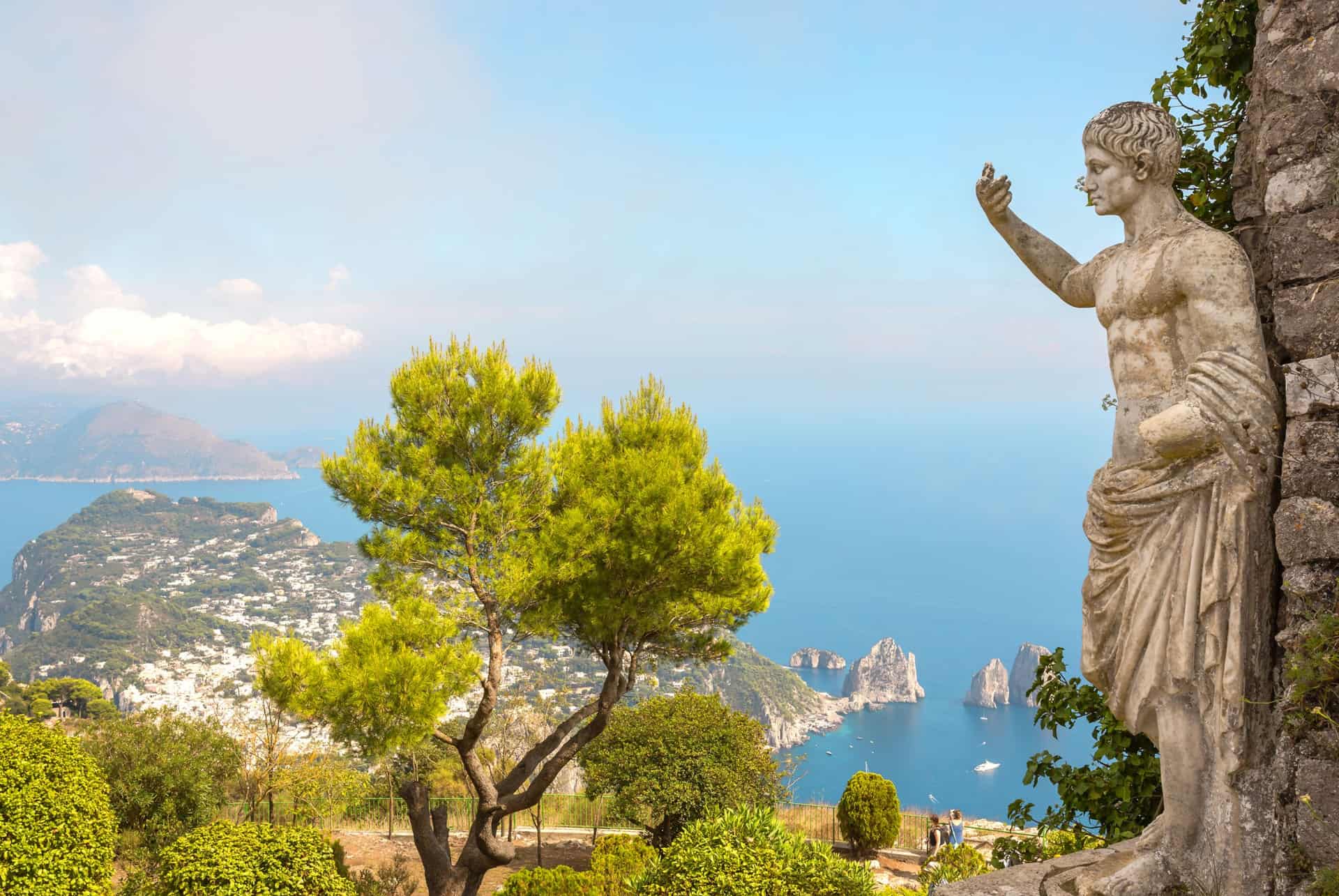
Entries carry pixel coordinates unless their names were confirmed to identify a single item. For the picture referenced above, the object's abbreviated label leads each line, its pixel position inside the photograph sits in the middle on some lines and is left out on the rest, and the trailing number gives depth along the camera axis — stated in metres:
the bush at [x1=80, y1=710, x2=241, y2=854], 11.17
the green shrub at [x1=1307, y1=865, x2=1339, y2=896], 2.36
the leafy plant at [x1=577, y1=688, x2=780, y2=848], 11.19
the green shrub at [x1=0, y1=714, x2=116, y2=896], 7.27
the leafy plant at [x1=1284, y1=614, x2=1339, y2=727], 2.42
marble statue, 2.59
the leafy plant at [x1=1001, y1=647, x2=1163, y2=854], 4.30
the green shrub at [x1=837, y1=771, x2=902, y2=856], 12.00
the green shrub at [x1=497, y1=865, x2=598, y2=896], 8.09
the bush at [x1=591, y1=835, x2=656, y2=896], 8.38
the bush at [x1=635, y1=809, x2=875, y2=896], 5.41
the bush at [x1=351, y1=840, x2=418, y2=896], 9.84
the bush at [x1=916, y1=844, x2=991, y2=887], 8.20
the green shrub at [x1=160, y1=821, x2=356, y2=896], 6.51
